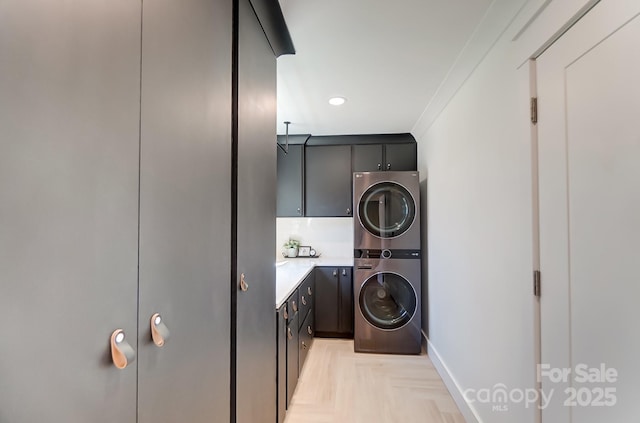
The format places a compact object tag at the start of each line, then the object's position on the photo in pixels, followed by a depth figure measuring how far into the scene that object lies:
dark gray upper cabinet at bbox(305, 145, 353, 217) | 3.58
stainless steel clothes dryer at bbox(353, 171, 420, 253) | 3.06
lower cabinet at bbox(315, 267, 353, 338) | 3.32
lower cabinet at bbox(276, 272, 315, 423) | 1.82
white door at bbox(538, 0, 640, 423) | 0.85
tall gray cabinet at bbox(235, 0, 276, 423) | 1.10
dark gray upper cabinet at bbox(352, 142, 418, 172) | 3.51
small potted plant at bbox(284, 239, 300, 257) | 3.82
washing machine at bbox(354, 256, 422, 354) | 3.04
